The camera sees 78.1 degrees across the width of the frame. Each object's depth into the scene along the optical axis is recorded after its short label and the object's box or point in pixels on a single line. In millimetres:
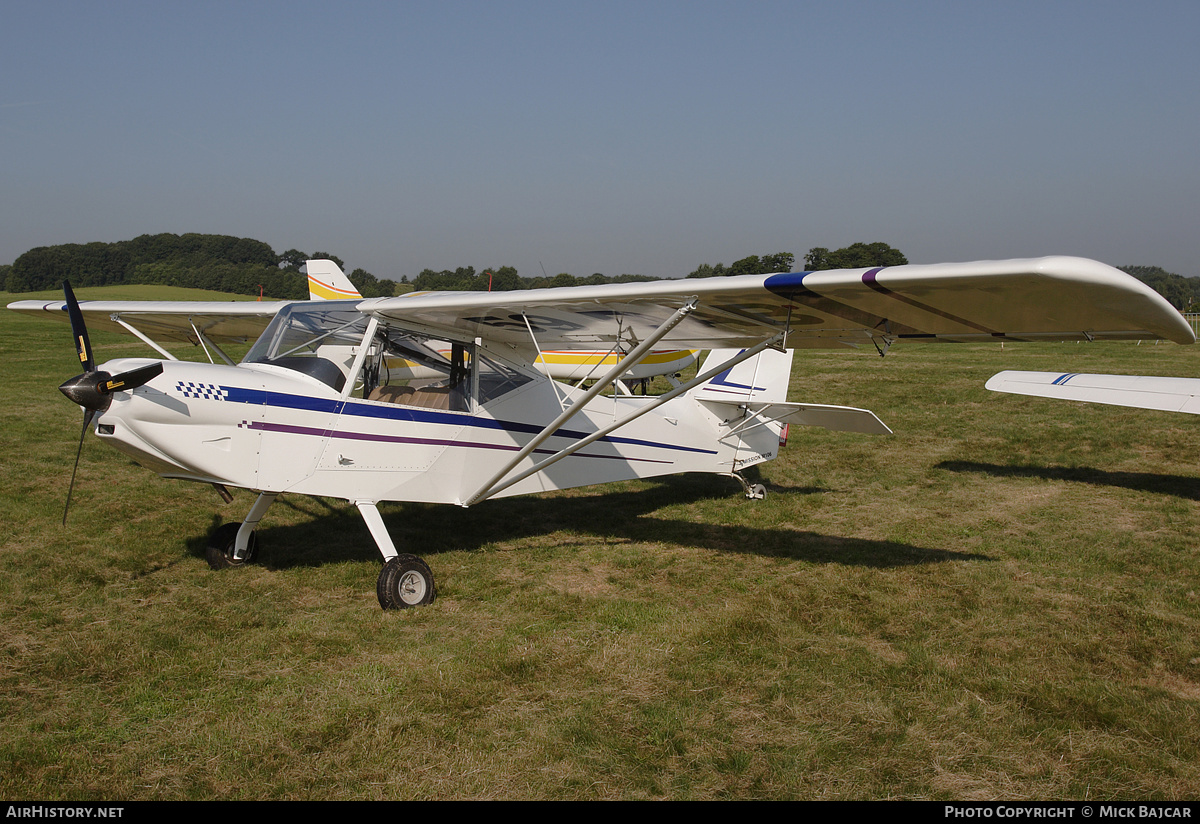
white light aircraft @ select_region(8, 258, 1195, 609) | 3797
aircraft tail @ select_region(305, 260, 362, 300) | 17688
